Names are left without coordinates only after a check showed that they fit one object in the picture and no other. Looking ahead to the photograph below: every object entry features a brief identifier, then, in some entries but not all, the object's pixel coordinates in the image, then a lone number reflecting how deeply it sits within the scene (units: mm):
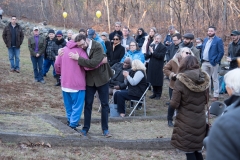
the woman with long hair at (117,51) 11398
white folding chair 9245
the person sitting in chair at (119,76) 9906
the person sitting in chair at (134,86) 9180
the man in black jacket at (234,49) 9859
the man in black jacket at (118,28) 13000
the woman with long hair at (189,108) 5457
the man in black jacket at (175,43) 10281
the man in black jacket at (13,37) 13359
